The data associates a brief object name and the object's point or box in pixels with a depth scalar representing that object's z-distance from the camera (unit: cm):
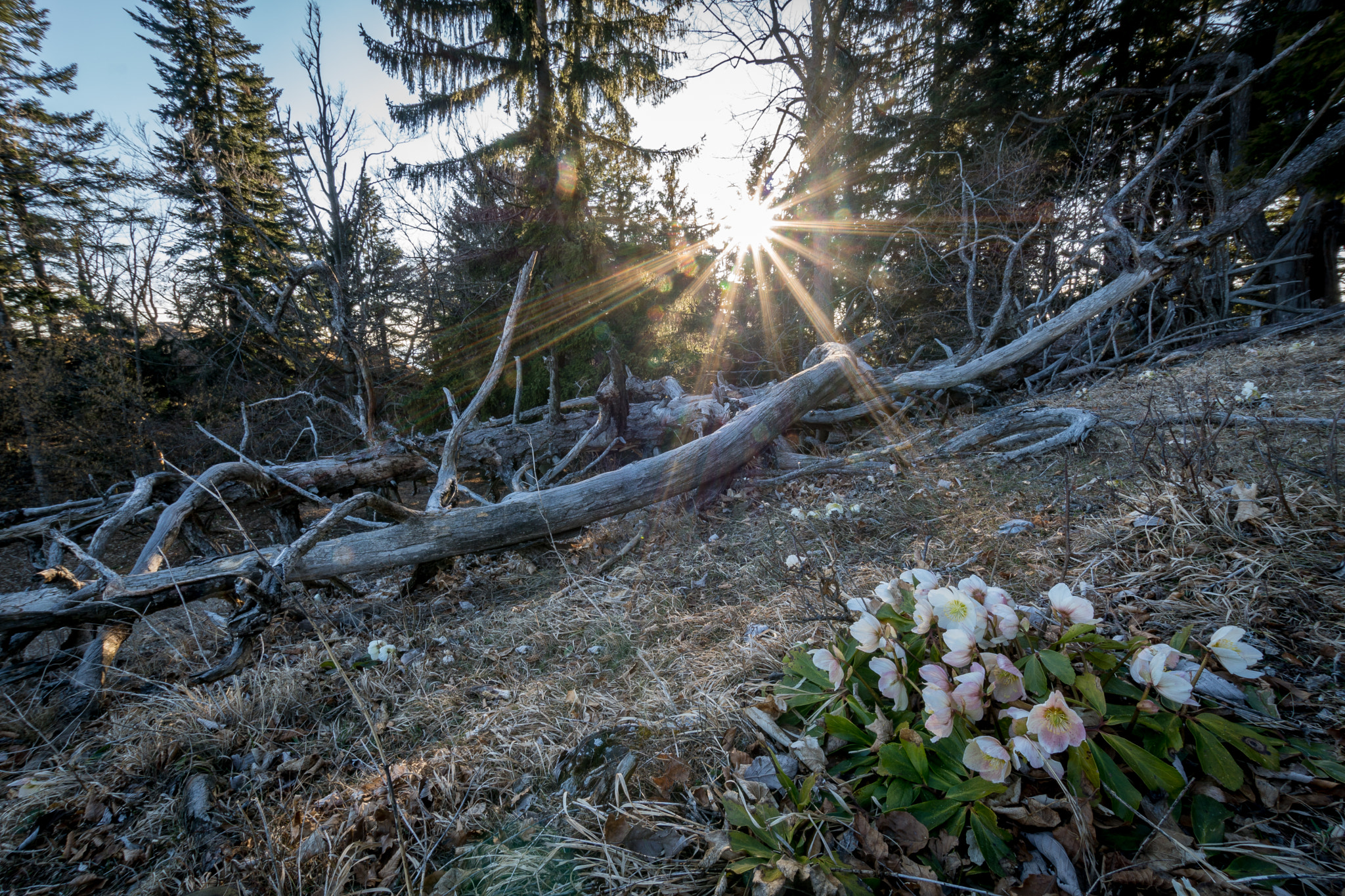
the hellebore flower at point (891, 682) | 126
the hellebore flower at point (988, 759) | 104
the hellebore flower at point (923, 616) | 129
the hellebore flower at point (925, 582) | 138
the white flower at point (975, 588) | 135
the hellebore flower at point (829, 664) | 135
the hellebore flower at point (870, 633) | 132
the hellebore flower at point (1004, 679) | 111
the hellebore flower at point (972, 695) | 113
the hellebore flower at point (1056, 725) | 100
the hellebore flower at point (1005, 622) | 121
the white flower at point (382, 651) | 255
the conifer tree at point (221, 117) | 952
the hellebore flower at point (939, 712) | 113
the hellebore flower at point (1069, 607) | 122
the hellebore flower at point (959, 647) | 118
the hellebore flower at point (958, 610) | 123
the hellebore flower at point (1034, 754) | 104
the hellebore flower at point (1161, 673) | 103
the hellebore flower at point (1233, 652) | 107
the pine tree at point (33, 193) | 895
